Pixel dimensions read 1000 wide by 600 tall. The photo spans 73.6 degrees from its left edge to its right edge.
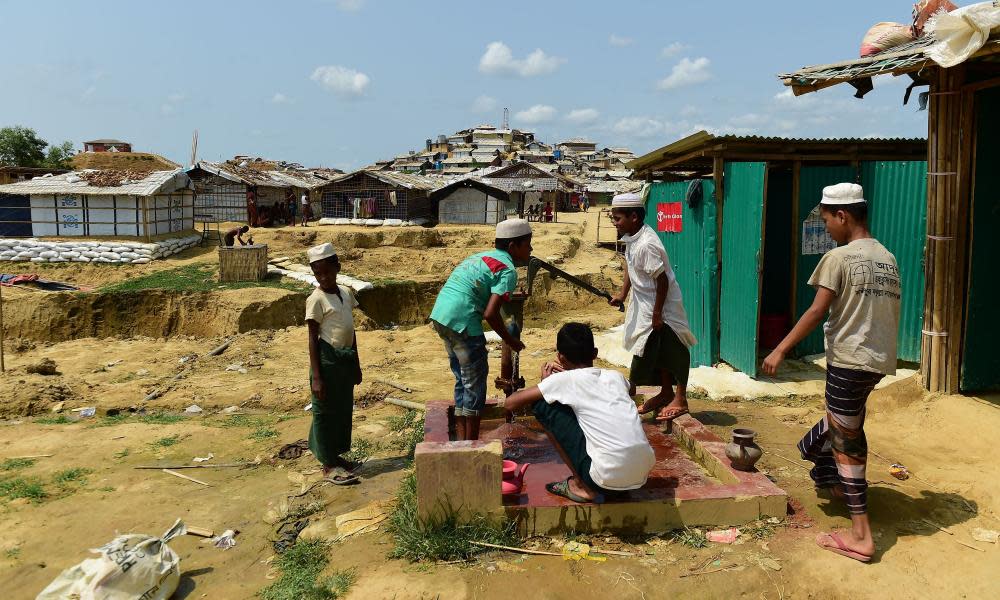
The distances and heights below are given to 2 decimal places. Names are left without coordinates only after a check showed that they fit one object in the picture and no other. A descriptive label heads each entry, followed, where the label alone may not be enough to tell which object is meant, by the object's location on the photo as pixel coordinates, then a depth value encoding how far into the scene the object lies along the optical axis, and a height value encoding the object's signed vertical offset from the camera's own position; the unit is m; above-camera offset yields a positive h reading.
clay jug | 3.95 -1.14
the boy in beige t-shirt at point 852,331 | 3.27 -0.36
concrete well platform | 3.50 -1.31
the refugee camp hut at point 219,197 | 27.25 +2.52
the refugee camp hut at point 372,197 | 27.88 +2.58
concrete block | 3.48 -1.17
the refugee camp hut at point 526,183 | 33.00 +3.77
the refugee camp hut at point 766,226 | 6.86 +0.36
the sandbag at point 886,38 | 5.86 +1.95
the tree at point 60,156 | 40.09 +6.23
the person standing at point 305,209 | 27.72 +2.00
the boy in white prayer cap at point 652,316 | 4.80 -0.43
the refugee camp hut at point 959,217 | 5.07 +0.32
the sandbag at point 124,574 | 3.17 -1.55
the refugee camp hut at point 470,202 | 29.23 +2.50
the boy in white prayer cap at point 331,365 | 4.66 -0.77
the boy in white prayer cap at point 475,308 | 4.27 -0.32
